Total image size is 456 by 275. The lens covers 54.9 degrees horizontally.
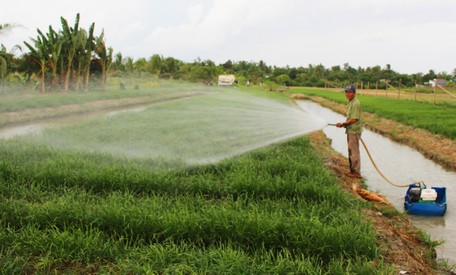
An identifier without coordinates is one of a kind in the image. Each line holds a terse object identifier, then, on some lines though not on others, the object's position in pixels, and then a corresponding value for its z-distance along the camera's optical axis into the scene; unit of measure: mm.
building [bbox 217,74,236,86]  48844
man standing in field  7312
